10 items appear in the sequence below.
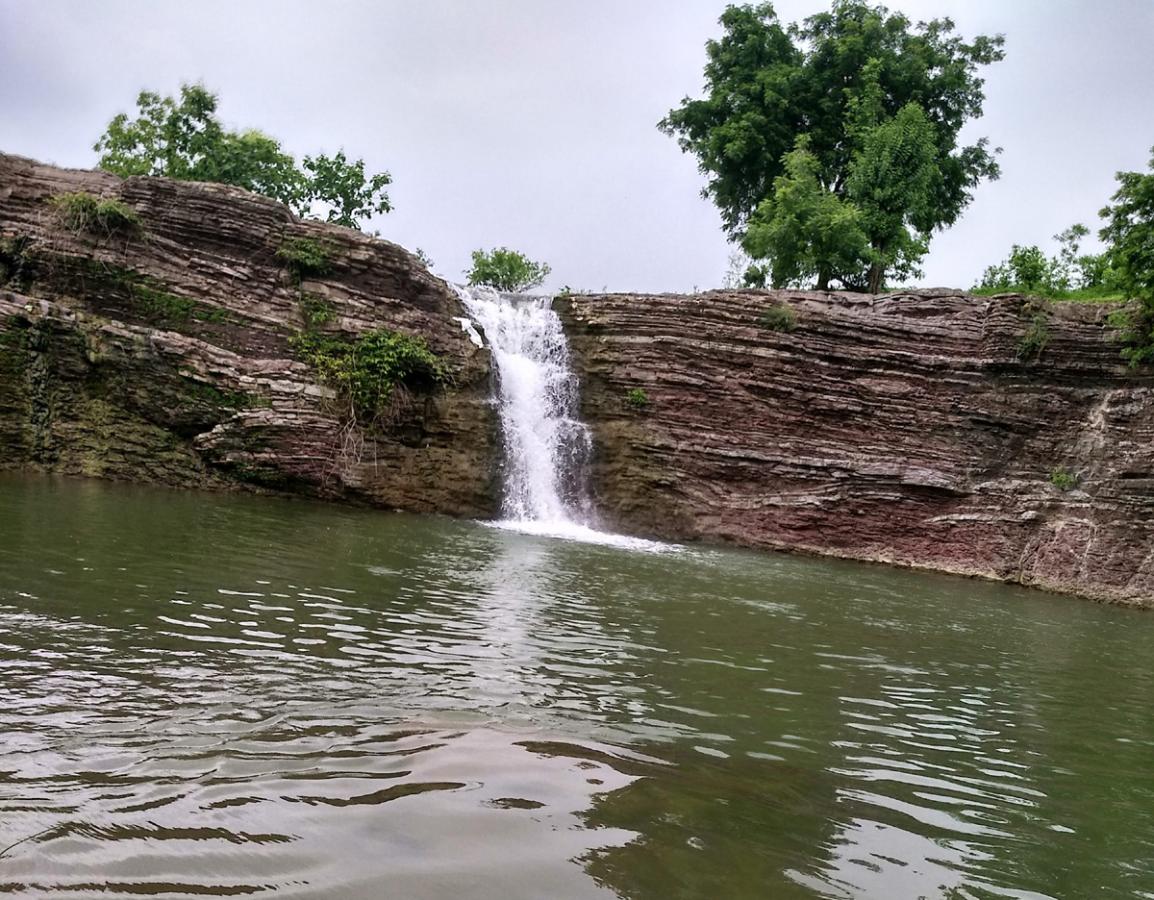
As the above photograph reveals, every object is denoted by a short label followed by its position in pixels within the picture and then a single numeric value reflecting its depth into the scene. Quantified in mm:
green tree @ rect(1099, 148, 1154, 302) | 19344
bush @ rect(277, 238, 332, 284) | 20328
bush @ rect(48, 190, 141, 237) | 18391
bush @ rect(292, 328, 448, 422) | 19359
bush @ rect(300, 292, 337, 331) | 20125
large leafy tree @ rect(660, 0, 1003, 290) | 32531
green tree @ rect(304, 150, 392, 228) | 41125
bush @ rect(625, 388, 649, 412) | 21766
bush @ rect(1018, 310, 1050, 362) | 20891
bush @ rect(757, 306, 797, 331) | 21875
